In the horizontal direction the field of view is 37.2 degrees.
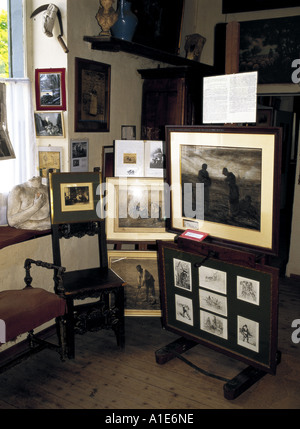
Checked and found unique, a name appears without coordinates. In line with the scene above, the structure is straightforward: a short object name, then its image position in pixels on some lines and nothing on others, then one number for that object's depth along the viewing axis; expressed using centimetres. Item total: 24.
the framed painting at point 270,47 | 414
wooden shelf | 318
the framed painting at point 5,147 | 301
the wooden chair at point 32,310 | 241
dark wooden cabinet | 378
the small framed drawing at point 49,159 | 330
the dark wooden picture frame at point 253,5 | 412
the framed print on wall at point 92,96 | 329
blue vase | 336
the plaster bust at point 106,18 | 325
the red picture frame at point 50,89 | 317
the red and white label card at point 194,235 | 263
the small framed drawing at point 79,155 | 332
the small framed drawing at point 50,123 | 324
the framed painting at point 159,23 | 378
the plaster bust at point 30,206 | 295
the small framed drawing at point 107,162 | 364
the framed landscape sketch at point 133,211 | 330
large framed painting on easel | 229
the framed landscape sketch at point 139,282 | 339
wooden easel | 246
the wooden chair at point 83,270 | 293
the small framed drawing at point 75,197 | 300
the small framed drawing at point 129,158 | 334
